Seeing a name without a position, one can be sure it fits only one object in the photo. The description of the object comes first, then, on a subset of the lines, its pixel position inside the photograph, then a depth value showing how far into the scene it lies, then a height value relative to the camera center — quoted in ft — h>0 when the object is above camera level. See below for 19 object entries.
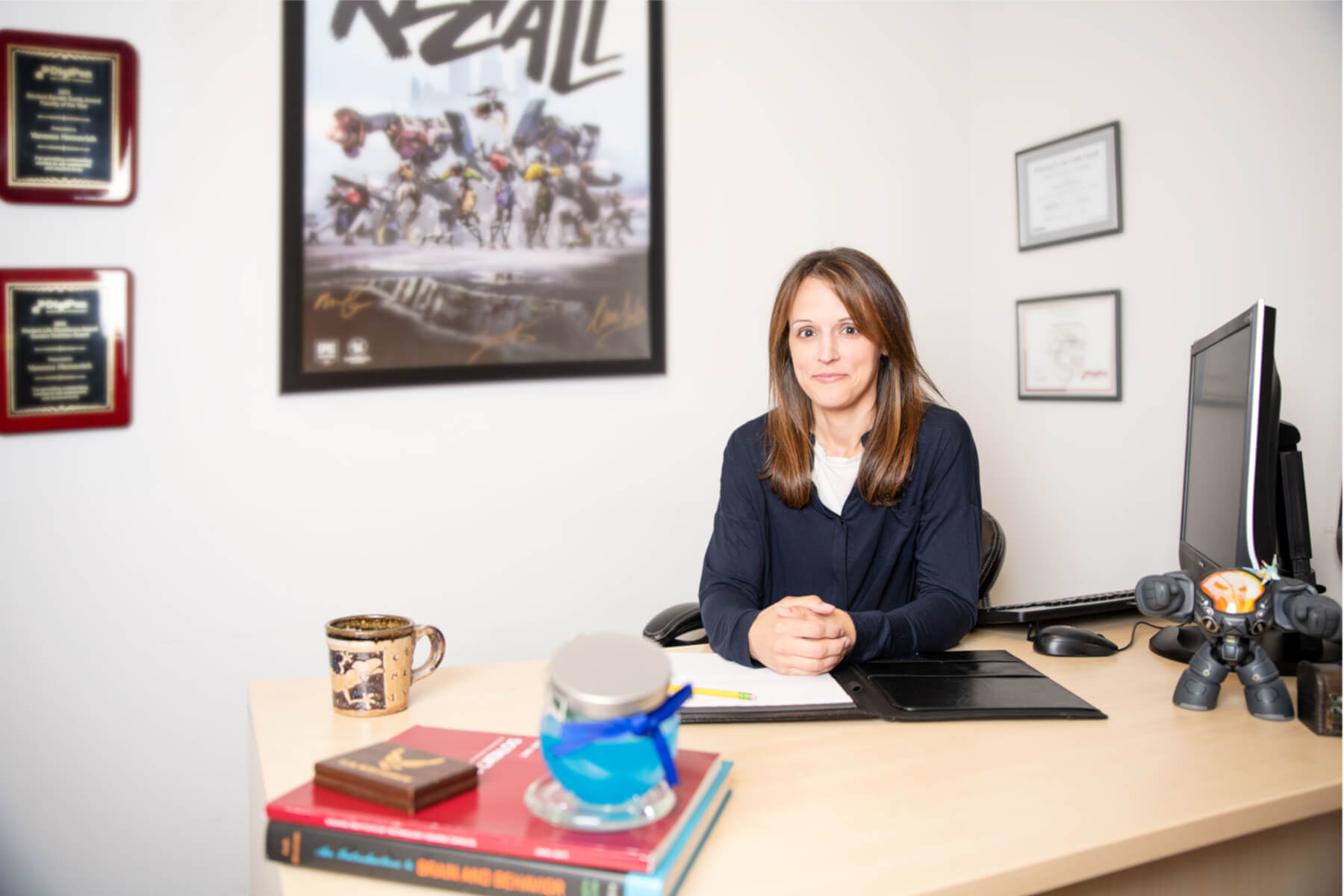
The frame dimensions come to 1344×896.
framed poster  7.16 +2.13
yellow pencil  3.86 -1.05
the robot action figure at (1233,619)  3.63 -0.67
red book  2.30 -1.01
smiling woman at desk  5.41 -0.14
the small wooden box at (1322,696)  3.46 -0.93
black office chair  5.97 -1.11
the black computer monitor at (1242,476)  3.93 -0.11
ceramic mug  3.69 -0.90
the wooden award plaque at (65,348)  6.26 +0.67
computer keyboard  5.22 -0.92
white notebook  3.79 -1.05
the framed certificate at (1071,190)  7.79 +2.37
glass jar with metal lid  2.32 -0.75
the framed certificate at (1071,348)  7.80 +0.94
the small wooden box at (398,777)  2.53 -0.95
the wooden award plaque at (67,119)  6.24 +2.27
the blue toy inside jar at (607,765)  2.38 -0.84
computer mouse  4.69 -1.00
